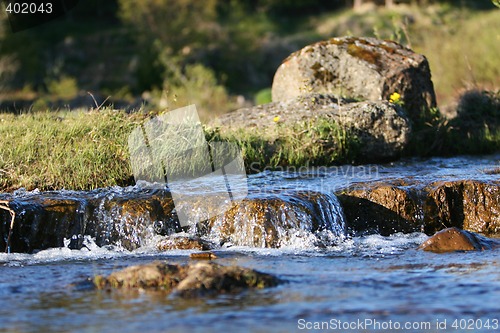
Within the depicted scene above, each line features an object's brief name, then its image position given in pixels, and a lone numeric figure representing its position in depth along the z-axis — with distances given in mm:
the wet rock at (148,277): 10906
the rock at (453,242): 13695
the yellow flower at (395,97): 22266
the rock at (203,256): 13305
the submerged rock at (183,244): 14180
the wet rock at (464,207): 16031
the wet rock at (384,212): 15875
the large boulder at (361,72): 23078
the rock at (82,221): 14680
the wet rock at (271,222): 14609
